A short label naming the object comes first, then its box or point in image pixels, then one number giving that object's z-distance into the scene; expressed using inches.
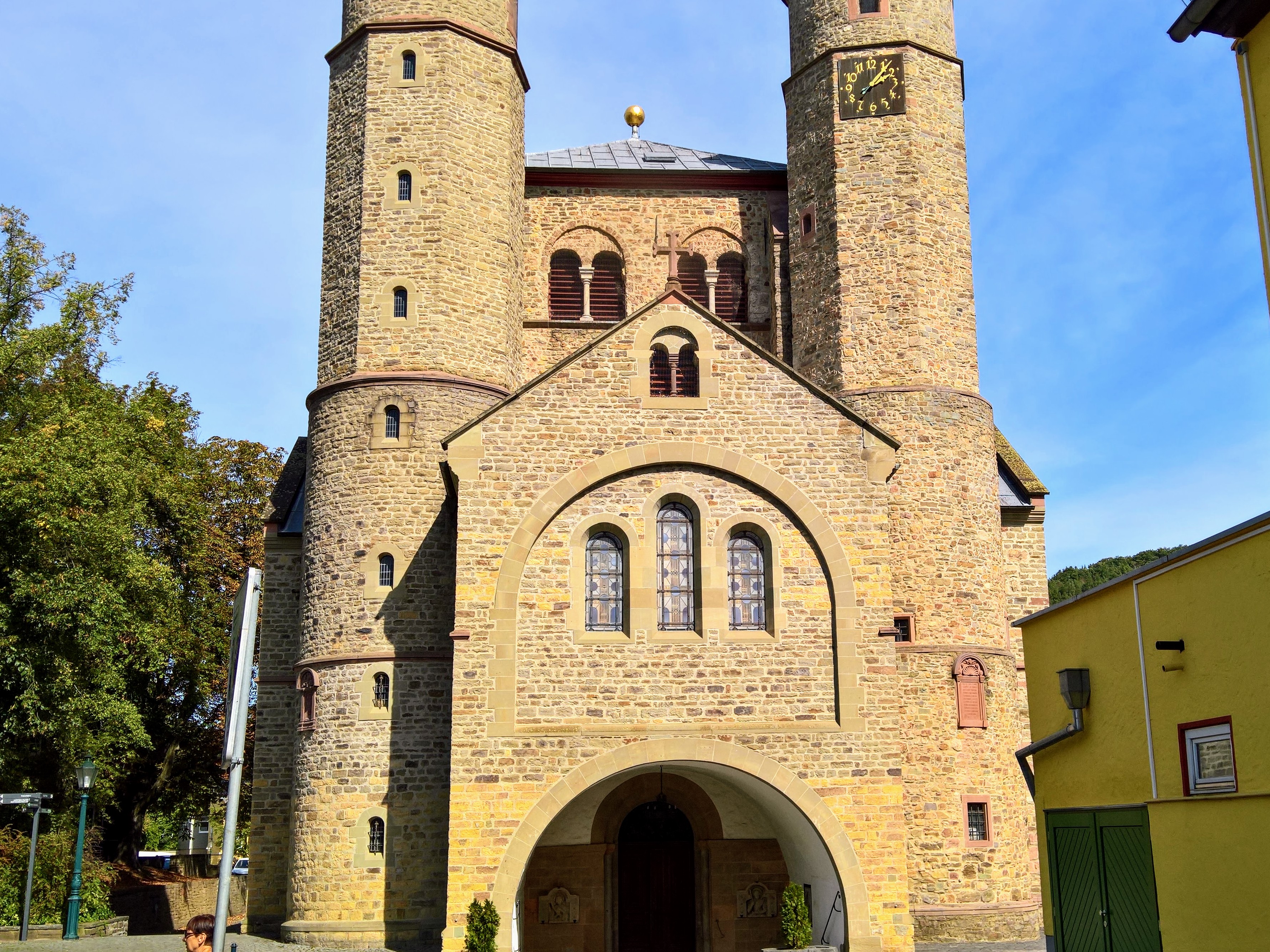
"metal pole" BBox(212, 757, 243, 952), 289.0
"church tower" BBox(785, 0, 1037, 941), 832.3
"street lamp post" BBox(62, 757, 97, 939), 844.6
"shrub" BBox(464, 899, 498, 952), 669.3
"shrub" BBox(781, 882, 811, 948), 713.6
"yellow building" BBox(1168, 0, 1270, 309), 418.6
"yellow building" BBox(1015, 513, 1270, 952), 419.8
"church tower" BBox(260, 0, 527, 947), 807.7
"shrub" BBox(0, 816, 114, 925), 885.2
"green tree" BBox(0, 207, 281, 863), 930.1
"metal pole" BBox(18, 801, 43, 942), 812.4
